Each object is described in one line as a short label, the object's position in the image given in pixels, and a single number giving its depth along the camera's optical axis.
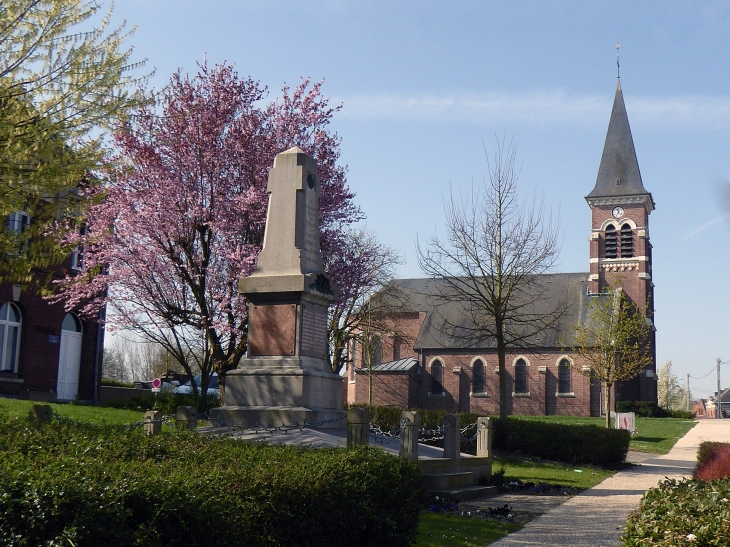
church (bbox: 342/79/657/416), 54.41
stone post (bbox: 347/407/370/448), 10.75
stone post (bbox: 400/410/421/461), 11.99
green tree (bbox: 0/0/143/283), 9.42
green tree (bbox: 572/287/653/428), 32.25
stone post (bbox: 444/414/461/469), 13.92
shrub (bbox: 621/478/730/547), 5.28
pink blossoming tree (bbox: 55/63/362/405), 20.56
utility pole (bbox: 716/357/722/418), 79.59
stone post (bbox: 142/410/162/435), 10.90
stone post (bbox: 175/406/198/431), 12.04
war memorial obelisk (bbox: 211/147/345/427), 14.12
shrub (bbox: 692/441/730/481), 12.70
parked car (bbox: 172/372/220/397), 38.12
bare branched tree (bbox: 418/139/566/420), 25.78
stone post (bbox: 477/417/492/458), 15.92
